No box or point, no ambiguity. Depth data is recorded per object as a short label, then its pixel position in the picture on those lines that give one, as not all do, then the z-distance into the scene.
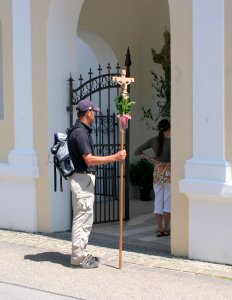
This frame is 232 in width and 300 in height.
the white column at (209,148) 10.40
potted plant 18.23
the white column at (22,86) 13.61
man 10.39
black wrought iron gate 13.81
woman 12.86
